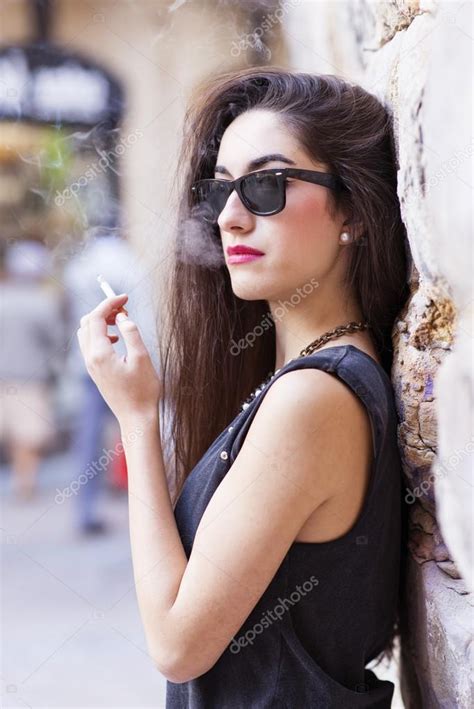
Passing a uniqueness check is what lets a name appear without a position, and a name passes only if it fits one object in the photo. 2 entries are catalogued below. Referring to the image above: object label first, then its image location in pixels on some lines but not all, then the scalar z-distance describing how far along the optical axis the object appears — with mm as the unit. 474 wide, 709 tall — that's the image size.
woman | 1251
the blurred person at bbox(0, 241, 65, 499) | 4445
